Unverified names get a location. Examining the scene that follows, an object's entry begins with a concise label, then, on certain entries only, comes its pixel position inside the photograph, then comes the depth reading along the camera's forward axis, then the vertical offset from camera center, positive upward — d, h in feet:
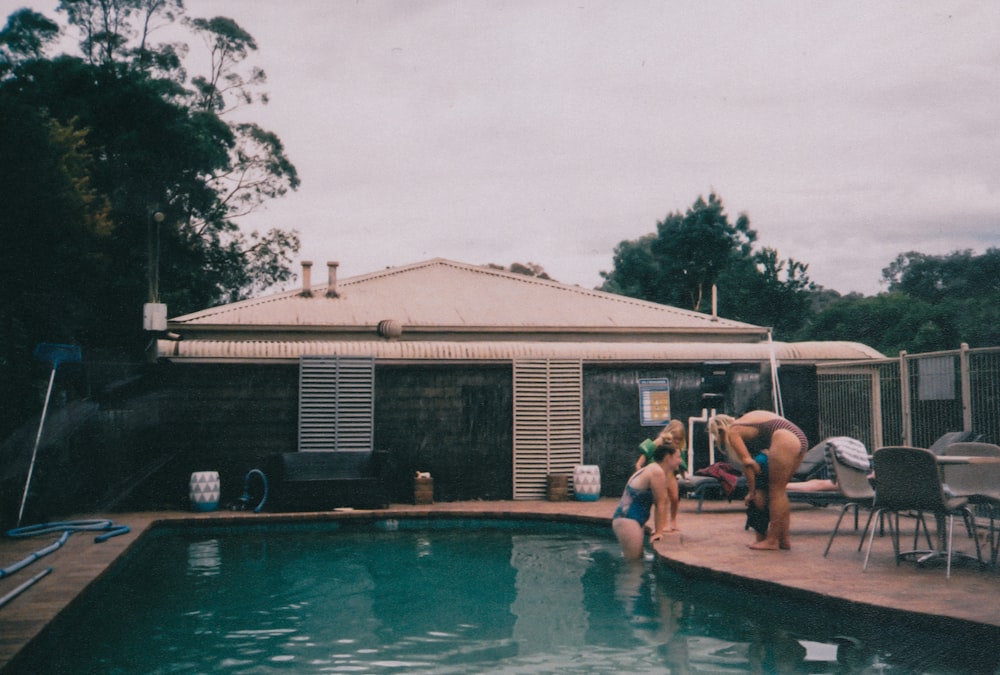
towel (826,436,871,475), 22.97 -1.14
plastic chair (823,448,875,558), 22.94 -1.92
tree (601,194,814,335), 139.64 +23.25
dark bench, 38.32 -3.12
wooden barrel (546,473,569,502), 42.65 -3.78
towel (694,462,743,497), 37.65 -2.76
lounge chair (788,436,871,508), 22.98 -1.16
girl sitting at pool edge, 26.66 -2.79
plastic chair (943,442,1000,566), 21.52 -1.72
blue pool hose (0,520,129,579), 28.78 -4.20
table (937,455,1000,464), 21.08 -1.18
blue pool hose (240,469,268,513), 39.04 -3.69
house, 41.14 +0.53
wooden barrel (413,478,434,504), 41.34 -3.83
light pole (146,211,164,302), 49.34 +7.70
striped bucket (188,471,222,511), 38.55 -3.60
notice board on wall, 44.78 +0.47
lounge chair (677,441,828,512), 36.25 -2.88
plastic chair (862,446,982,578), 19.85 -1.71
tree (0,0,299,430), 59.62 +20.34
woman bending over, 24.09 -1.24
